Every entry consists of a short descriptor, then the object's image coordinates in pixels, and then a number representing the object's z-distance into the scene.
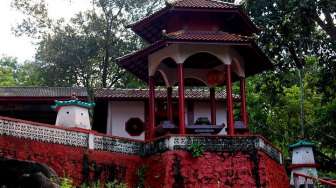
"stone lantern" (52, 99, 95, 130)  18.53
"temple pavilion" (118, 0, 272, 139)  19.50
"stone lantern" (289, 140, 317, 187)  20.56
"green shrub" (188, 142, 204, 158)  17.77
